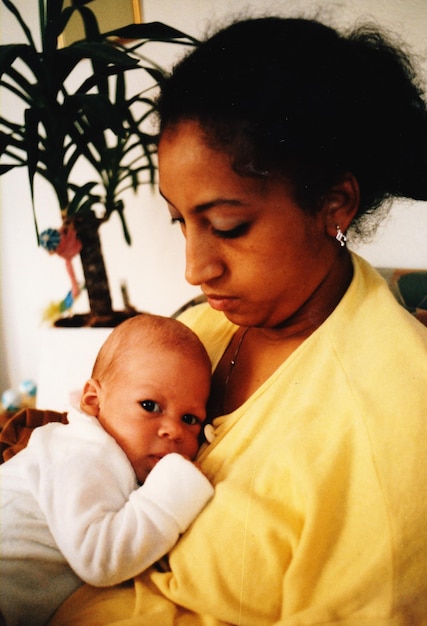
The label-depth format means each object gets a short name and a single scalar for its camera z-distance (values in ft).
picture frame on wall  4.60
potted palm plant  3.83
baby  2.31
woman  2.06
